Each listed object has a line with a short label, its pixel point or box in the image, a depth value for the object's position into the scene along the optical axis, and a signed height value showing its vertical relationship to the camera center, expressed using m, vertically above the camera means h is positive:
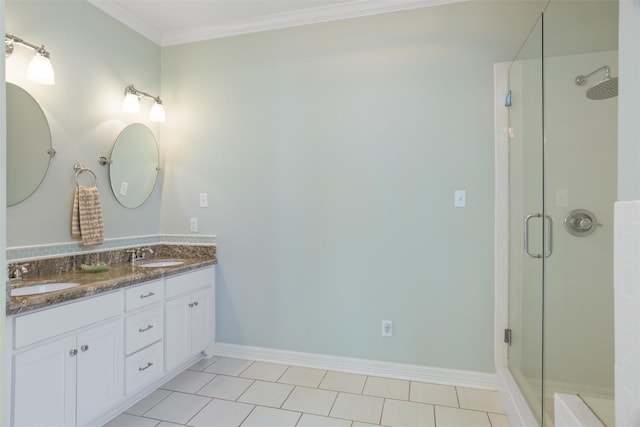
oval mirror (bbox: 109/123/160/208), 2.49 +0.35
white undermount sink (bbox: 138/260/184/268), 2.55 -0.38
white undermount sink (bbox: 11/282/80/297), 1.78 -0.40
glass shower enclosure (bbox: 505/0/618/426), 1.84 +0.07
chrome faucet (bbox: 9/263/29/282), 1.81 -0.32
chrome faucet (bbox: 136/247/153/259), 2.64 -0.31
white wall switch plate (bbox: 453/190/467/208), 2.26 +0.11
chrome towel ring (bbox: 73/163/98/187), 2.20 +0.27
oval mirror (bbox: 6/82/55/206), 1.83 +0.37
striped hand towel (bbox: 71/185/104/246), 2.18 -0.04
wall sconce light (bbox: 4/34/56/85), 1.82 +0.80
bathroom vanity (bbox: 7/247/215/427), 1.42 -0.67
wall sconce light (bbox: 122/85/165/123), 2.51 +0.81
